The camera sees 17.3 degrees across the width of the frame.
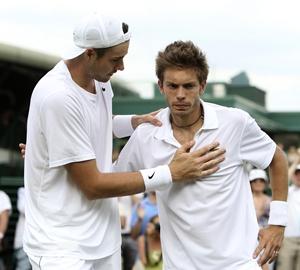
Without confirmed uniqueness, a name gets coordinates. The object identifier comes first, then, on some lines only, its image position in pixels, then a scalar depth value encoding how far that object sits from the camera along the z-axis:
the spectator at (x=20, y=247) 13.18
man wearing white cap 5.08
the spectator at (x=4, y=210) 12.78
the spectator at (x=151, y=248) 13.38
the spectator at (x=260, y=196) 12.30
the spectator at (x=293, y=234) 13.11
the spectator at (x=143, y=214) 13.25
